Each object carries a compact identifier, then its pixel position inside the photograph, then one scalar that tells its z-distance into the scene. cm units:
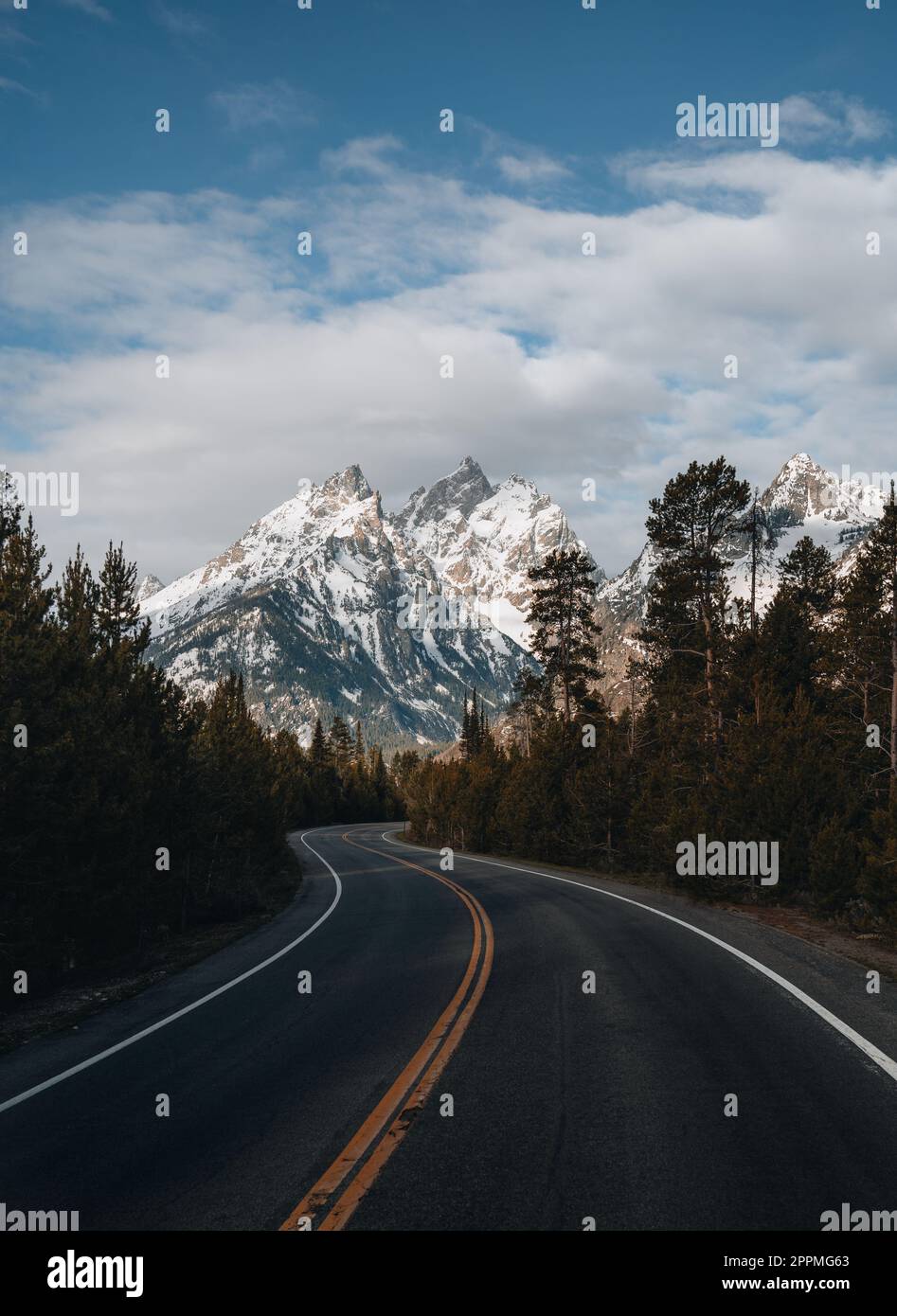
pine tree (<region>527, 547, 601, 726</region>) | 4000
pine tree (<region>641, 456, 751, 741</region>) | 2847
